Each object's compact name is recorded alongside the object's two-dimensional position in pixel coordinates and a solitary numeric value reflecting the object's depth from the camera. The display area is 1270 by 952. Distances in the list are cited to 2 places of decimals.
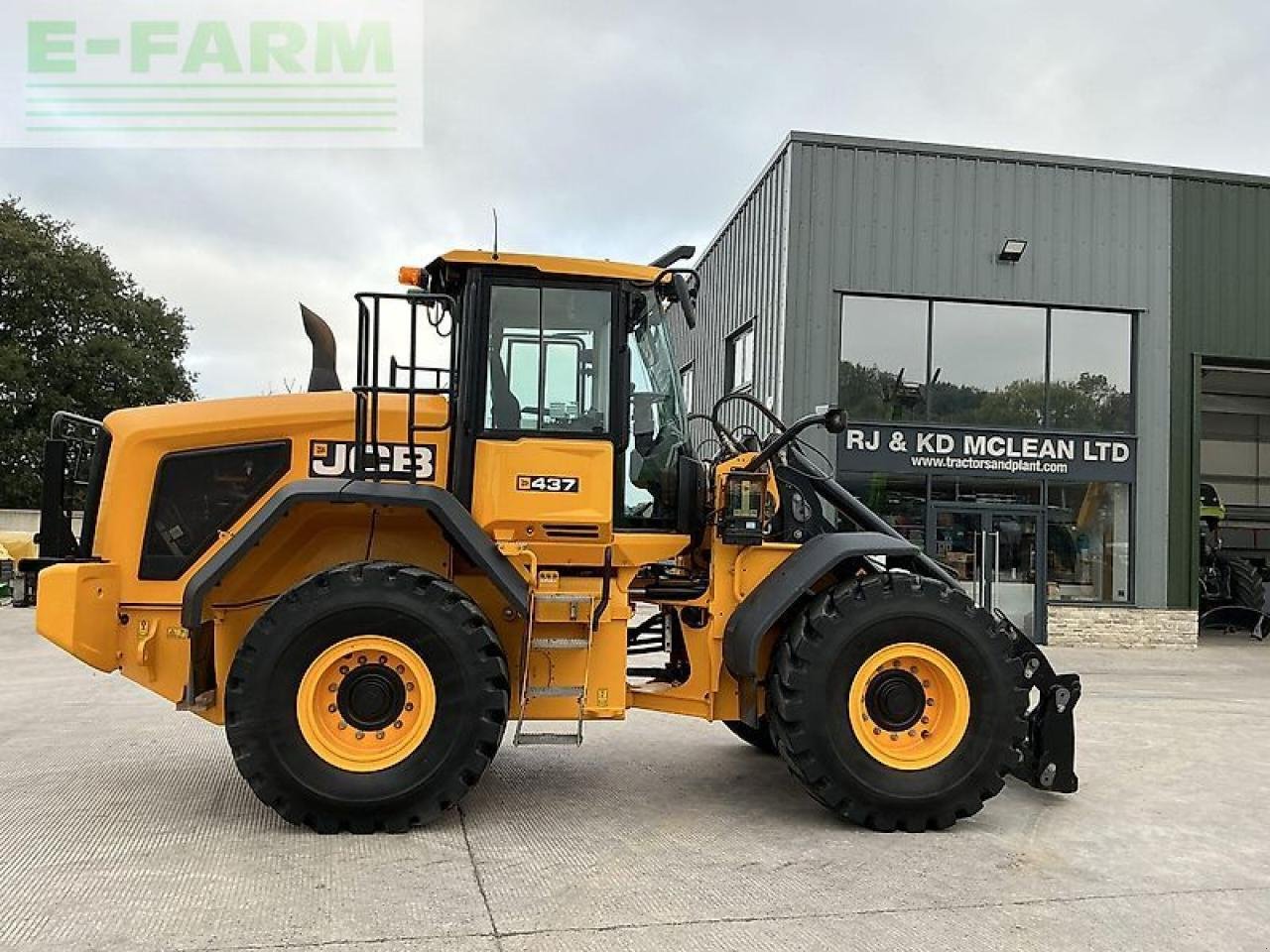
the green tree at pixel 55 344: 31.94
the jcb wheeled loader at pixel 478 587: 5.00
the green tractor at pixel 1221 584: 18.20
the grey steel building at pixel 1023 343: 14.69
